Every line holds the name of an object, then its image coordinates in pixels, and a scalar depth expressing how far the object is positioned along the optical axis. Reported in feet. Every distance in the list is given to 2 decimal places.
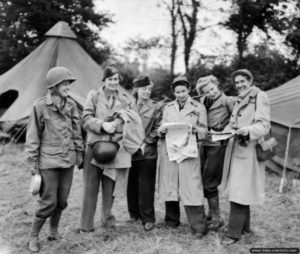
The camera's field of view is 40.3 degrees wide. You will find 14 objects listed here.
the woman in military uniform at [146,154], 14.76
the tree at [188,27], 56.70
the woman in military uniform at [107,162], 13.88
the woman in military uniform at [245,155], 12.87
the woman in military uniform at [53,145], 12.50
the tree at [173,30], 58.13
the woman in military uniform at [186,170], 13.87
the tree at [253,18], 46.65
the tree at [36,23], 53.47
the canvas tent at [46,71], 33.04
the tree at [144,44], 59.82
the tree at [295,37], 43.04
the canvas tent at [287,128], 22.70
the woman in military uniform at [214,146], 14.56
